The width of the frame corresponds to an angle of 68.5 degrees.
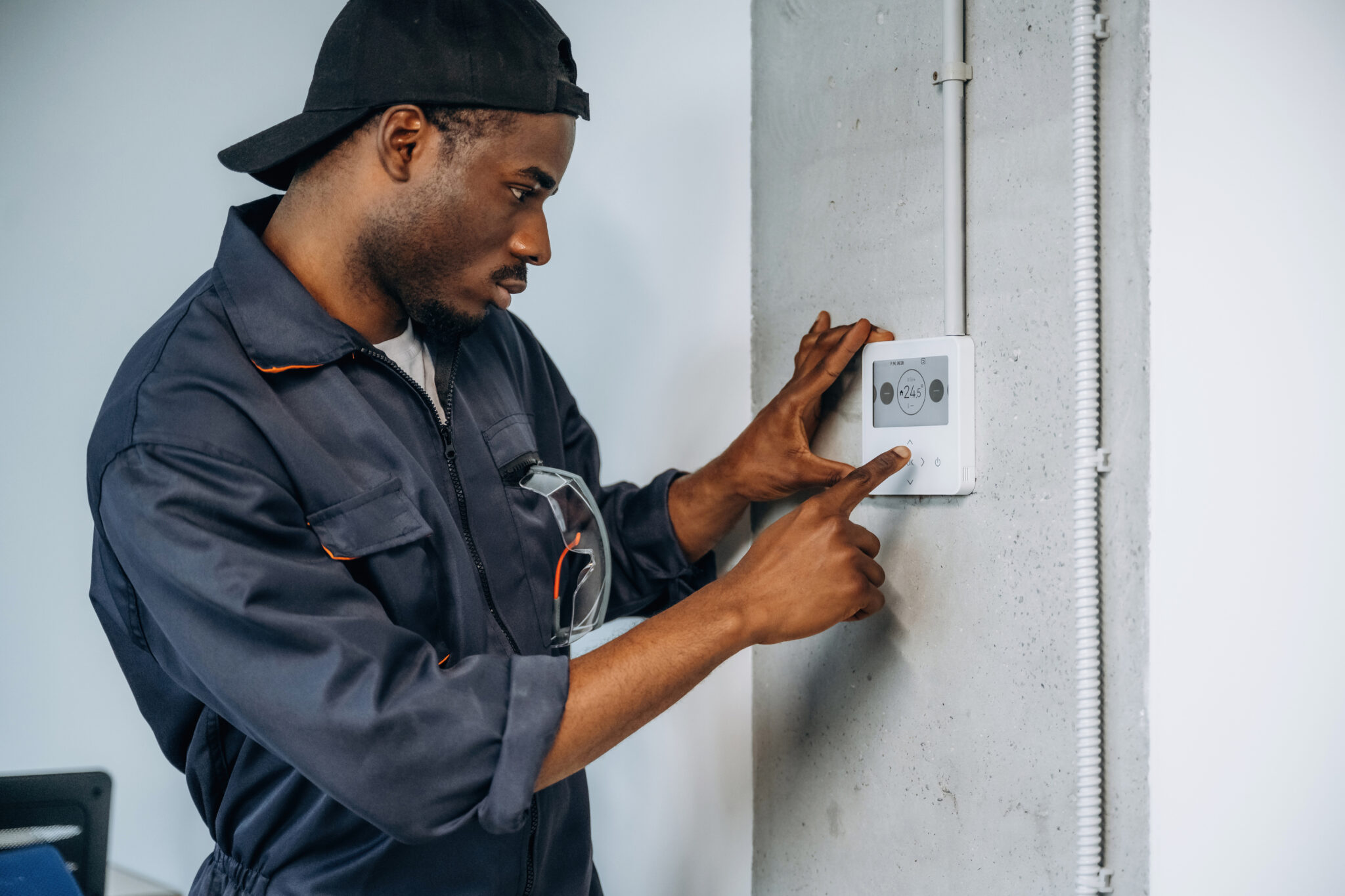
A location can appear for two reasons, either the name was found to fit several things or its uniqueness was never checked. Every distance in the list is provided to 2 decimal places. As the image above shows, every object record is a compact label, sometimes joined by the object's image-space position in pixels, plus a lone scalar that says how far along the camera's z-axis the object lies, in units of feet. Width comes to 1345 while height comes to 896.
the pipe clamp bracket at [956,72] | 2.85
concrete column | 2.53
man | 2.39
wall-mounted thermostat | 2.85
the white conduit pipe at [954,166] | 2.85
